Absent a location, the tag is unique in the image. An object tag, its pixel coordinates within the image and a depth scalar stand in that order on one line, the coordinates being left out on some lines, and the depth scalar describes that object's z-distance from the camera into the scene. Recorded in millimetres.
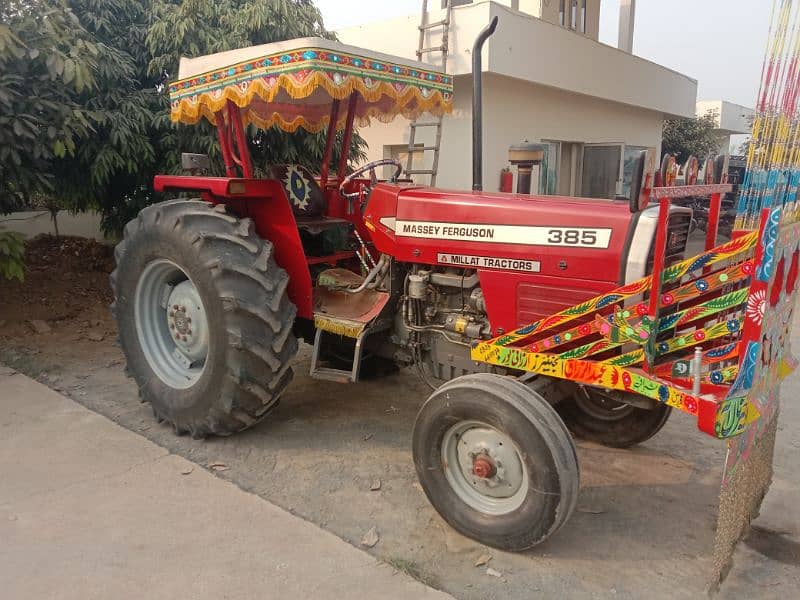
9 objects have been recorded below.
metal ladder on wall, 8828
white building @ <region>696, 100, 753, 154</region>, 25875
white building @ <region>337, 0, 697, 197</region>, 9047
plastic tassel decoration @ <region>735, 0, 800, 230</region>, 2291
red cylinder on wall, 5137
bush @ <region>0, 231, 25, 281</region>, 5012
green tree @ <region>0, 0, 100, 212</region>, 4730
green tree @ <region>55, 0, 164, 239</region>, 6078
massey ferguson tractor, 2602
